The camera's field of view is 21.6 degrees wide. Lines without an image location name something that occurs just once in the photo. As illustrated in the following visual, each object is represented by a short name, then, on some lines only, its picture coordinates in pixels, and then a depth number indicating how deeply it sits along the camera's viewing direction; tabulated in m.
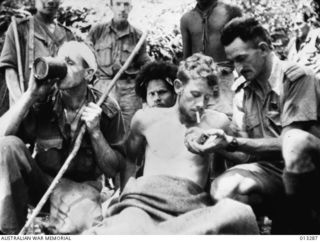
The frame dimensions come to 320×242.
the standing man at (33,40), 4.04
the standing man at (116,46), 4.25
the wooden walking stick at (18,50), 4.00
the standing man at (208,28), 4.18
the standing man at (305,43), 3.87
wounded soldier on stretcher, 3.03
